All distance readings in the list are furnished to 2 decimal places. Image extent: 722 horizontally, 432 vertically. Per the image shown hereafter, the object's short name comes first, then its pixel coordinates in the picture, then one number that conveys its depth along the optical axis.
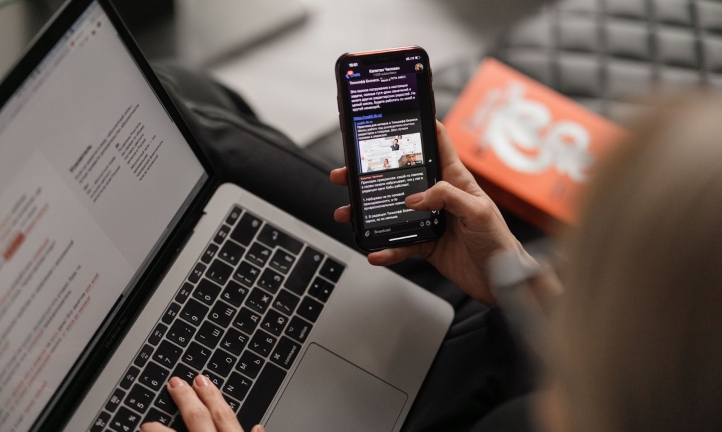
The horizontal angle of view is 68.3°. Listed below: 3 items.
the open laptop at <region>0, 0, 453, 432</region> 0.49
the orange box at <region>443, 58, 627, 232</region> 0.96
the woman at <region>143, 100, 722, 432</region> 0.36
